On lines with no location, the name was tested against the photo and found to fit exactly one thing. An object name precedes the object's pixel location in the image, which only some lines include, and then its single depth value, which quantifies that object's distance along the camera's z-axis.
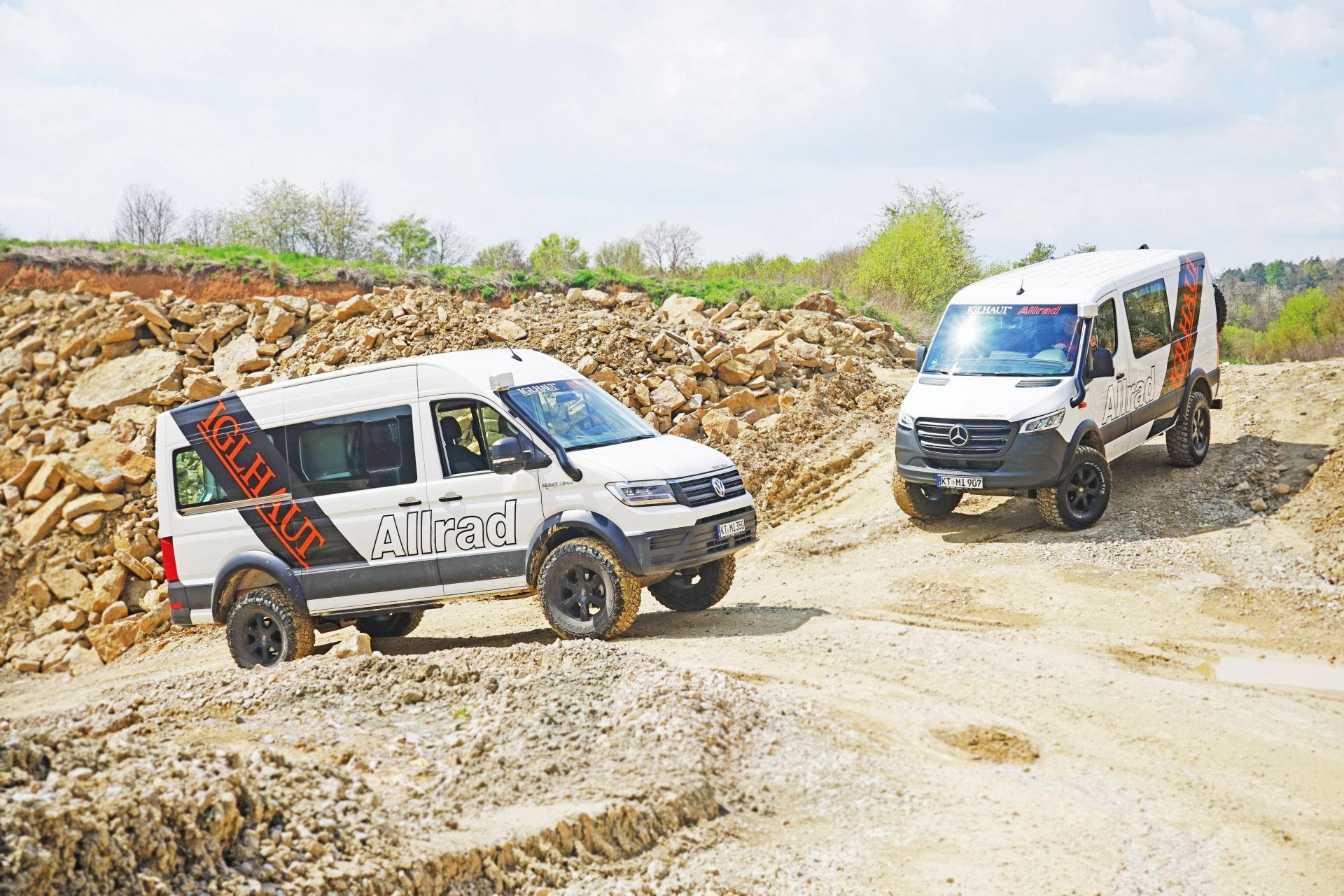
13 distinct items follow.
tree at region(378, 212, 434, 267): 42.41
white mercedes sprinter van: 12.59
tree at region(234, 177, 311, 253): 42.84
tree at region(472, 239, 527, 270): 40.97
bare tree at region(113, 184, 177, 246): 43.27
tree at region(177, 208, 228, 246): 42.22
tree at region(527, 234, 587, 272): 43.72
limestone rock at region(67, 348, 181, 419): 21.78
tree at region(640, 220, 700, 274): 39.66
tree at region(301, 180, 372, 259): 42.12
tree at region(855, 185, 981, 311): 34.41
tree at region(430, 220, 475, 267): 42.47
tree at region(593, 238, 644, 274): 40.31
